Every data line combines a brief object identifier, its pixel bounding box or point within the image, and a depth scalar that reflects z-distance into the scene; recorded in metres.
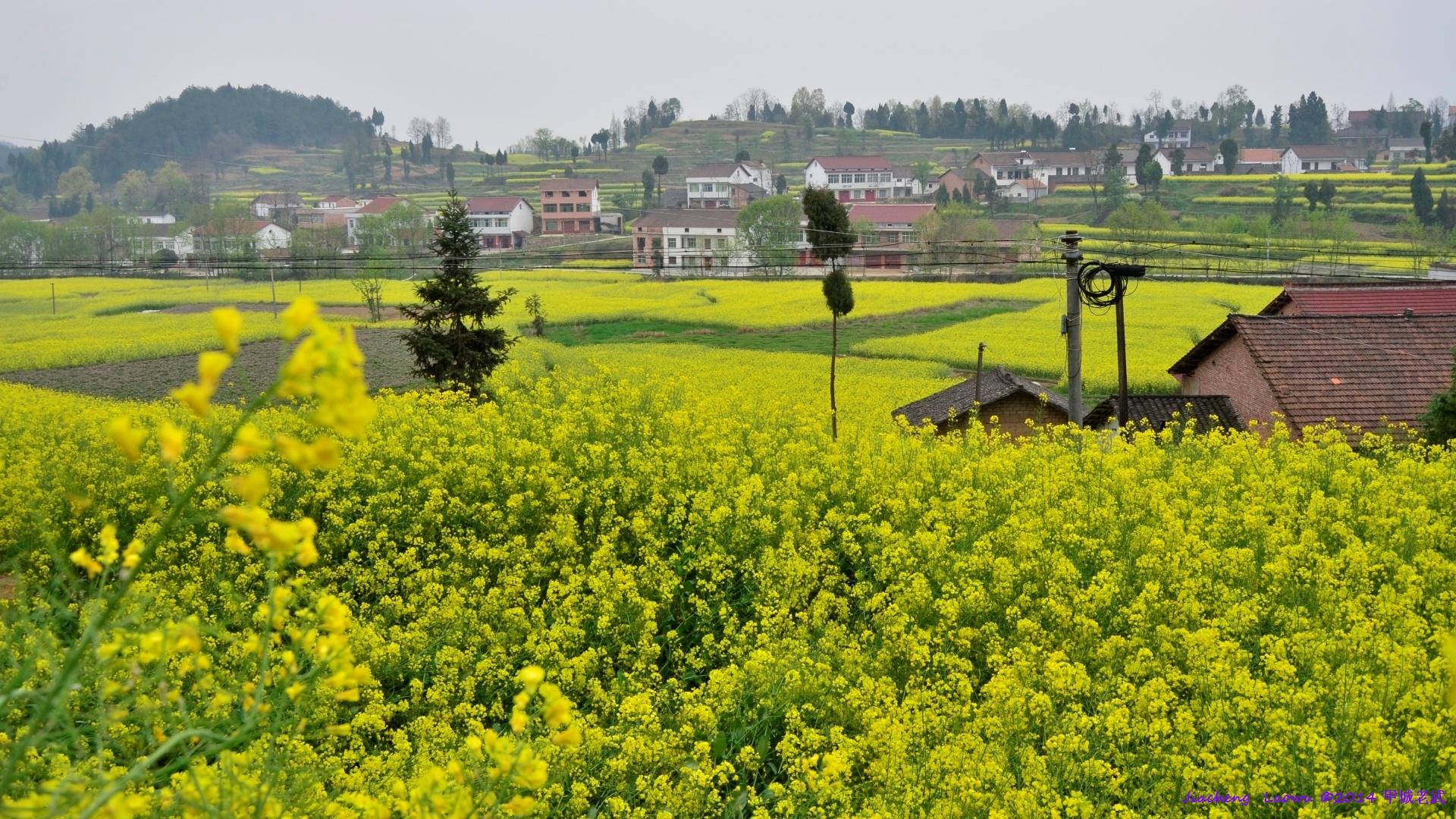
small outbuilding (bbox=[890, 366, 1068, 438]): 19.41
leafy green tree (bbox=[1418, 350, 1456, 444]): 14.27
